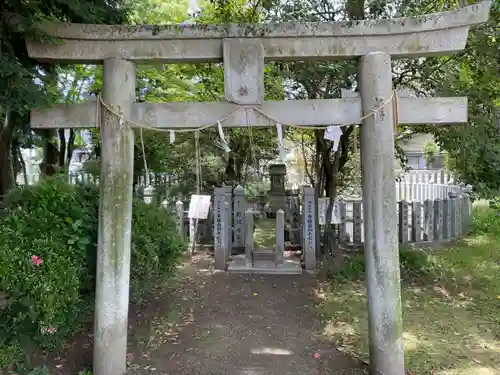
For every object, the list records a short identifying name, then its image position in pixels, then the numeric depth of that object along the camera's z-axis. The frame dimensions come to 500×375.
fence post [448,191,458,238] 9.40
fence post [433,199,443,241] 9.02
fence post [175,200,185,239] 9.03
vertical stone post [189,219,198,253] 8.76
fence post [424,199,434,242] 8.83
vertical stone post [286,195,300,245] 9.16
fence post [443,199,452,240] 9.21
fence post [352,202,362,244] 8.39
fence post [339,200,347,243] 8.44
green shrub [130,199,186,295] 4.66
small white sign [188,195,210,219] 8.56
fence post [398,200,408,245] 8.78
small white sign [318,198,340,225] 7.72
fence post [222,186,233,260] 8.12
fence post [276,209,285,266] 7.53
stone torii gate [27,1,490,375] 3.76
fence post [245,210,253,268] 7.64
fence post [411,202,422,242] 8.79
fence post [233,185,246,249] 8.57
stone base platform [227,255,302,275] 7.44
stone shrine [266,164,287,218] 9.51
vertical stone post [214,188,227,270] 7.73
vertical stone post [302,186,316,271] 7.55
